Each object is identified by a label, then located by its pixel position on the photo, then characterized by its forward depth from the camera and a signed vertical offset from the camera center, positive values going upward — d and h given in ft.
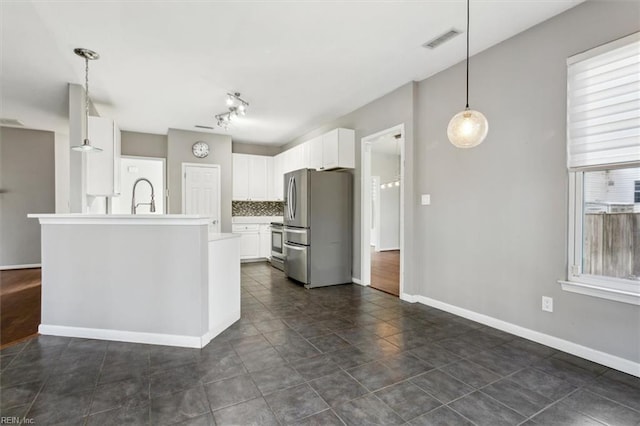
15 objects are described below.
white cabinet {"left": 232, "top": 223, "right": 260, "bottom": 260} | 22.09 -2.11
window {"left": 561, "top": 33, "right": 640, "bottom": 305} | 7.12 +1.02
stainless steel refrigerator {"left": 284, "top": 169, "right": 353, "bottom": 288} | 15.21 -0.85
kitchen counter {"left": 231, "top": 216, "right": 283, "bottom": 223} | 22.29 -0.67
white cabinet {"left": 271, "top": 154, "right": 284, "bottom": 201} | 22.90 +2.38
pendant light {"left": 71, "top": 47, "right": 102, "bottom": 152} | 10.23 +5.01
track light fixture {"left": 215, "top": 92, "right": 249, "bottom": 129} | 14.03 +5.01
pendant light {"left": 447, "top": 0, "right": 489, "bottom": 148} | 7.41 +1.99
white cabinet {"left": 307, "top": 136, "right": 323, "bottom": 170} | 17.38 +3.27
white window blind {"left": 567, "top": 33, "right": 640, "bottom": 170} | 7.04 +2.54
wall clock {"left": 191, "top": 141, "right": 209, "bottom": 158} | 20.93 +4.10
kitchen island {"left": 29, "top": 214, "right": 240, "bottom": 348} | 8.60 -1.99
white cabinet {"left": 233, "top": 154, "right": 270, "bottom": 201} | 22.74 +2.40
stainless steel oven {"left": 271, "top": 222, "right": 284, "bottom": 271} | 18.67 -2.21
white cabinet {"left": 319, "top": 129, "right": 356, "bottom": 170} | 15.80 +3.14
